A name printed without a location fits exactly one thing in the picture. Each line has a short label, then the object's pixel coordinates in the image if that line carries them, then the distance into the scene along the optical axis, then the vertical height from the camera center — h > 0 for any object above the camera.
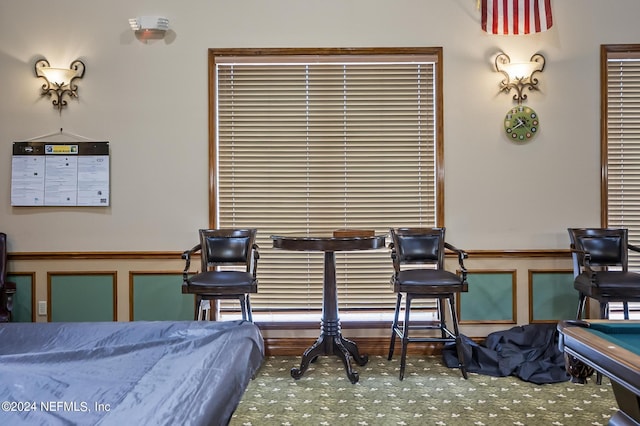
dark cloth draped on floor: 3.47 -1.11
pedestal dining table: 3.39 -0.65
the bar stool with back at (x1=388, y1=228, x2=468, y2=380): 3.47 -0.51
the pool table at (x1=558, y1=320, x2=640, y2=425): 1.34 -0.44
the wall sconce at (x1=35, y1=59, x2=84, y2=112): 4.27 +1.12
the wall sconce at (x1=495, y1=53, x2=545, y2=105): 4.25 +1.17
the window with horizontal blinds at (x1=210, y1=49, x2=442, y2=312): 4.39 +0.43
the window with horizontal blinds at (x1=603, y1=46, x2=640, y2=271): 4.34 +0.56
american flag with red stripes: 4.12 +1.61
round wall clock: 4.27 +0.73
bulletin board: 4.27 +0.30
